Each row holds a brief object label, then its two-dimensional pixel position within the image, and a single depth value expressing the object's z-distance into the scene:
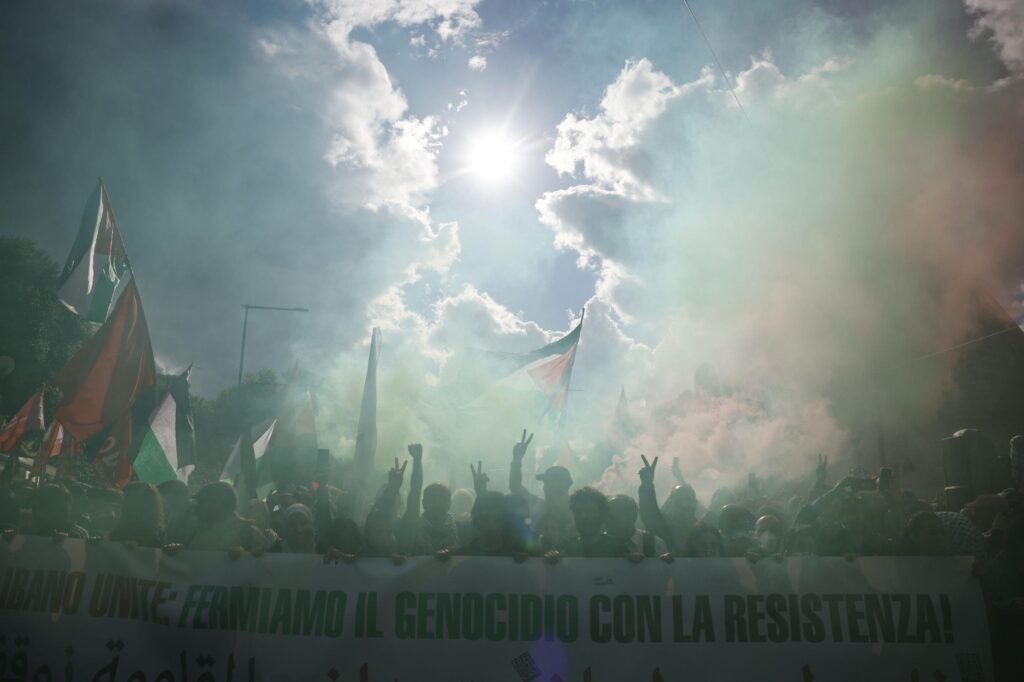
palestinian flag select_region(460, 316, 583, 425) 13.85
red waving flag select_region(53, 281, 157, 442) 7.96
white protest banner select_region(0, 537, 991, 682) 4.25
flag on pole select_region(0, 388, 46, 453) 14.26
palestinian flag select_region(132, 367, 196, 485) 9.19
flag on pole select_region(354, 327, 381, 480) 11.01
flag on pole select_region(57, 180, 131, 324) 9.35
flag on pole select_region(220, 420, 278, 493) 11.56
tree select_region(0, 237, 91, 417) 36.47
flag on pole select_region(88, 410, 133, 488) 8.53
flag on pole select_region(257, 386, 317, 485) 12.62
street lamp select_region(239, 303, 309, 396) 23.64
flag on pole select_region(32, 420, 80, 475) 9.36
